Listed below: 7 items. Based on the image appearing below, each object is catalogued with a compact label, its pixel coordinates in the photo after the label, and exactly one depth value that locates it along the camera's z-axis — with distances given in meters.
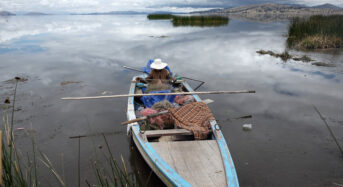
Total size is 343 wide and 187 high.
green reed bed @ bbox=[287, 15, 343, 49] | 15.09
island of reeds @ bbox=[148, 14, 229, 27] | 34.75
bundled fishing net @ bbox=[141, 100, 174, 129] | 5.08
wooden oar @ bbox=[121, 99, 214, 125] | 4.64
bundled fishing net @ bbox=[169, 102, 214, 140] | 4.66
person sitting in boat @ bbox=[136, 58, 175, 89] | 7.42
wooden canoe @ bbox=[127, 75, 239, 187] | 3.40
